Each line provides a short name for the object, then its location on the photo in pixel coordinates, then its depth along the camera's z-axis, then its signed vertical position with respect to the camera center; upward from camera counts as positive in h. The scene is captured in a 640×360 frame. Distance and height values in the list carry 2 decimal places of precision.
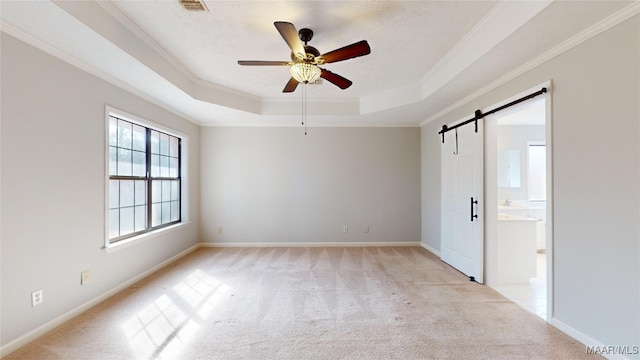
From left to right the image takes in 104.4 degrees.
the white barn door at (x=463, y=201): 3.27 -0.28
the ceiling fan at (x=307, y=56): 1.86 +1.04
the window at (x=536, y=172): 4.97 +0.20
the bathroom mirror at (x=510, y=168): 5.01 +0.27
